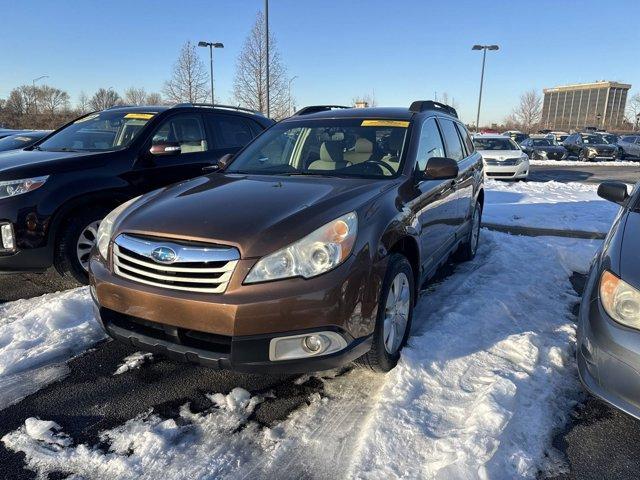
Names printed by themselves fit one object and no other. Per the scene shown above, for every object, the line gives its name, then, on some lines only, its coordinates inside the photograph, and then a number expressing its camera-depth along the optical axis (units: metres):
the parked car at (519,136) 35.99
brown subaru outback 2.50
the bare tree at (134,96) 58.21
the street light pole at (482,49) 33.56
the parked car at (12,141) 10.29
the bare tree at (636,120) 81.62
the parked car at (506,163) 15.12
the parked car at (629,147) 30.23
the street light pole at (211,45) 26.91
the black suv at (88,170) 4.29
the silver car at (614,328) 2.35
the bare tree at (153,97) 54.79
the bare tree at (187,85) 28.02
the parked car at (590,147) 28.23
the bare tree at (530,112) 80.94
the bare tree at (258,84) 23.66
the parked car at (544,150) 27.69
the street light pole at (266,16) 17.94
